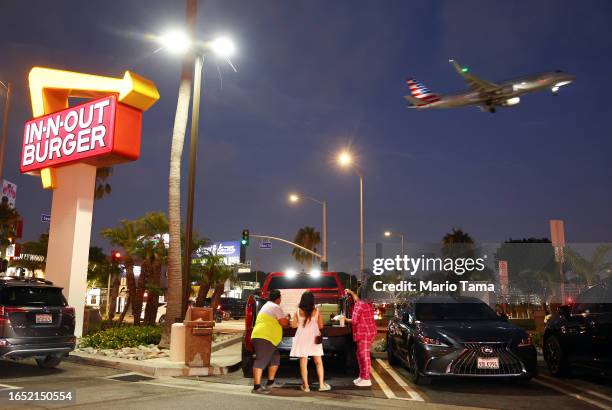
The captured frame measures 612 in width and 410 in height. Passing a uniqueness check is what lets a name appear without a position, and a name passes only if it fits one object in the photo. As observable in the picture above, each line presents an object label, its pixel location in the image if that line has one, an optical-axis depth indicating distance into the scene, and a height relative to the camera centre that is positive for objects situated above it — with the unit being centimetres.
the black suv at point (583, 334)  898 -45
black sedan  841 -64
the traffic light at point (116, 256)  2362 +215
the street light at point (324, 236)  3253 +445
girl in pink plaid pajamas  899 -46
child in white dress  840 -45
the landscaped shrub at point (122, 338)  1350 -83
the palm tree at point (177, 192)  1404 +306
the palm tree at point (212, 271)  3716 +242
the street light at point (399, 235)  5317 +724
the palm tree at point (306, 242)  8506 +1037
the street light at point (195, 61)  1333 +656
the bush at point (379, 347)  1522 -115
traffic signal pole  3444 +449
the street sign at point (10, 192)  5115 +1082
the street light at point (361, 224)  3228 +490
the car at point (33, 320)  948 -27
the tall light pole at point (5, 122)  2358 +795
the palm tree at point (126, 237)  2855 +377
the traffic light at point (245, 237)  3231 +409
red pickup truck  998 -1
